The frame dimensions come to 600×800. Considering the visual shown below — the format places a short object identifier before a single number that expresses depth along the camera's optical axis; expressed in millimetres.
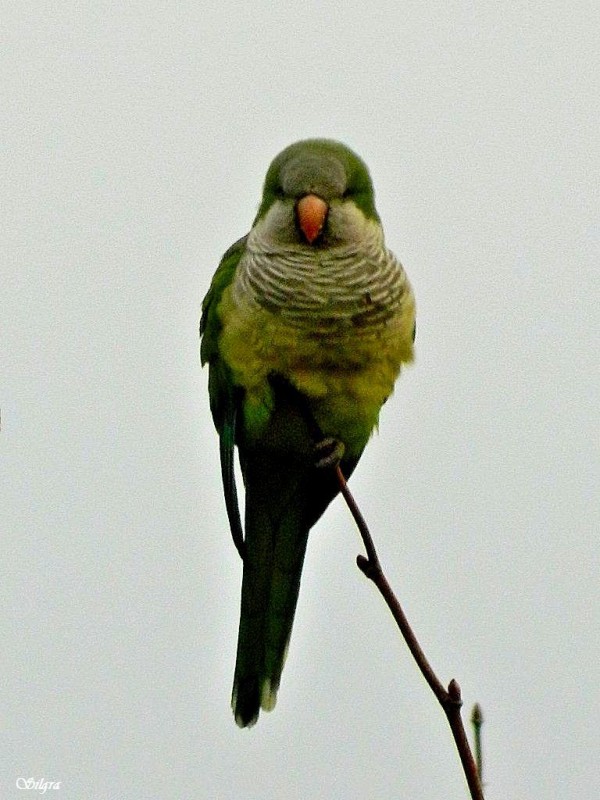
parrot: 6010
